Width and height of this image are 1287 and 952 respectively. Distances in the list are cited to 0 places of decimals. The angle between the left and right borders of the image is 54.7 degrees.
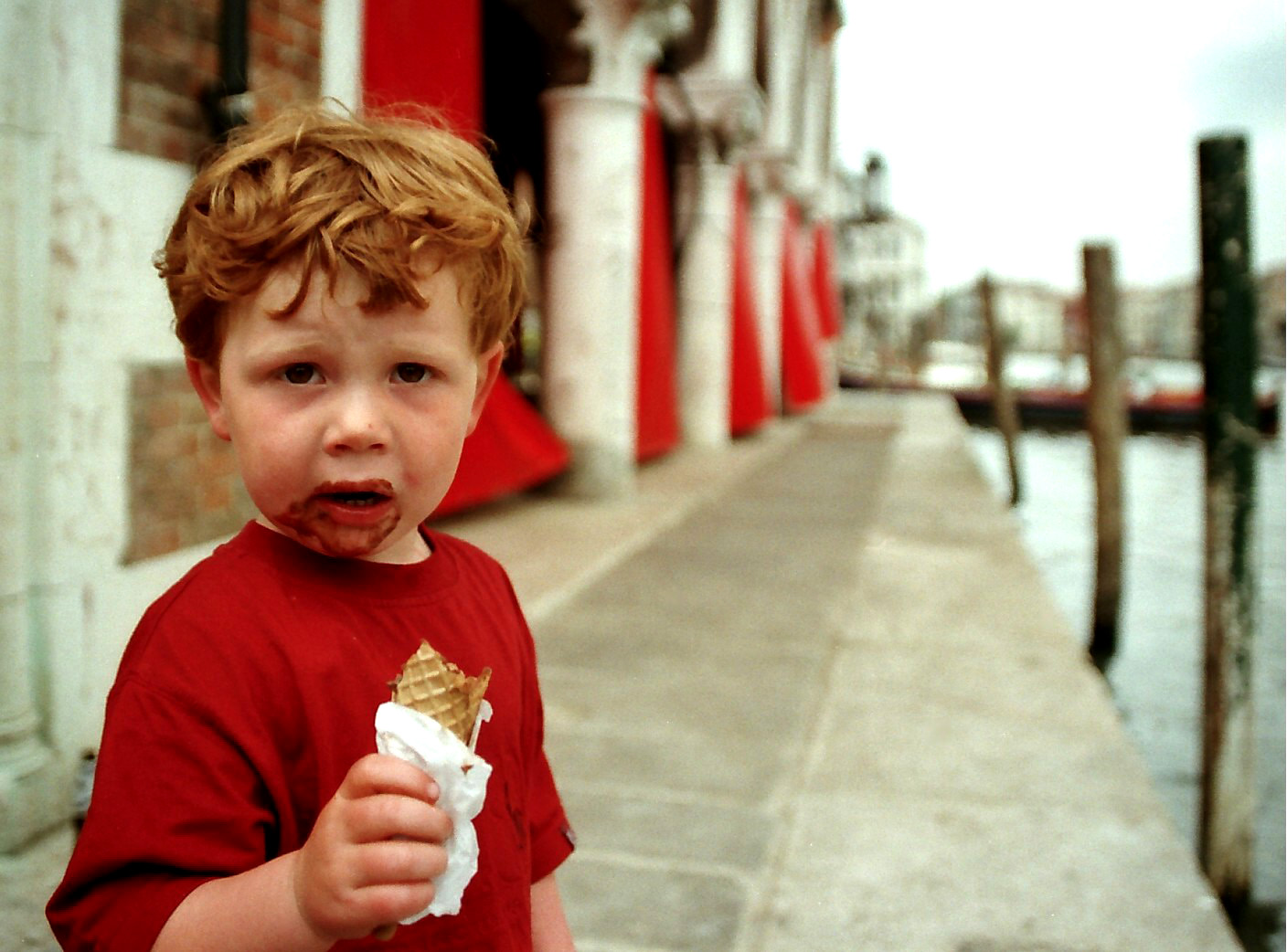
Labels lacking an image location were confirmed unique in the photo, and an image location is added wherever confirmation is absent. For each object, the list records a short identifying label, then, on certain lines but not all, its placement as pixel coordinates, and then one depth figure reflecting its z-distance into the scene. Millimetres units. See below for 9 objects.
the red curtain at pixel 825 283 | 21438
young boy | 869
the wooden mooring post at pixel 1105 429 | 6684
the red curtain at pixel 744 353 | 12086
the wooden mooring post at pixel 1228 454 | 3555
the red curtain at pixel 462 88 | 4535
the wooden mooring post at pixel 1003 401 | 12430
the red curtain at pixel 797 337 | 15945
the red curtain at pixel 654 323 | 8766
